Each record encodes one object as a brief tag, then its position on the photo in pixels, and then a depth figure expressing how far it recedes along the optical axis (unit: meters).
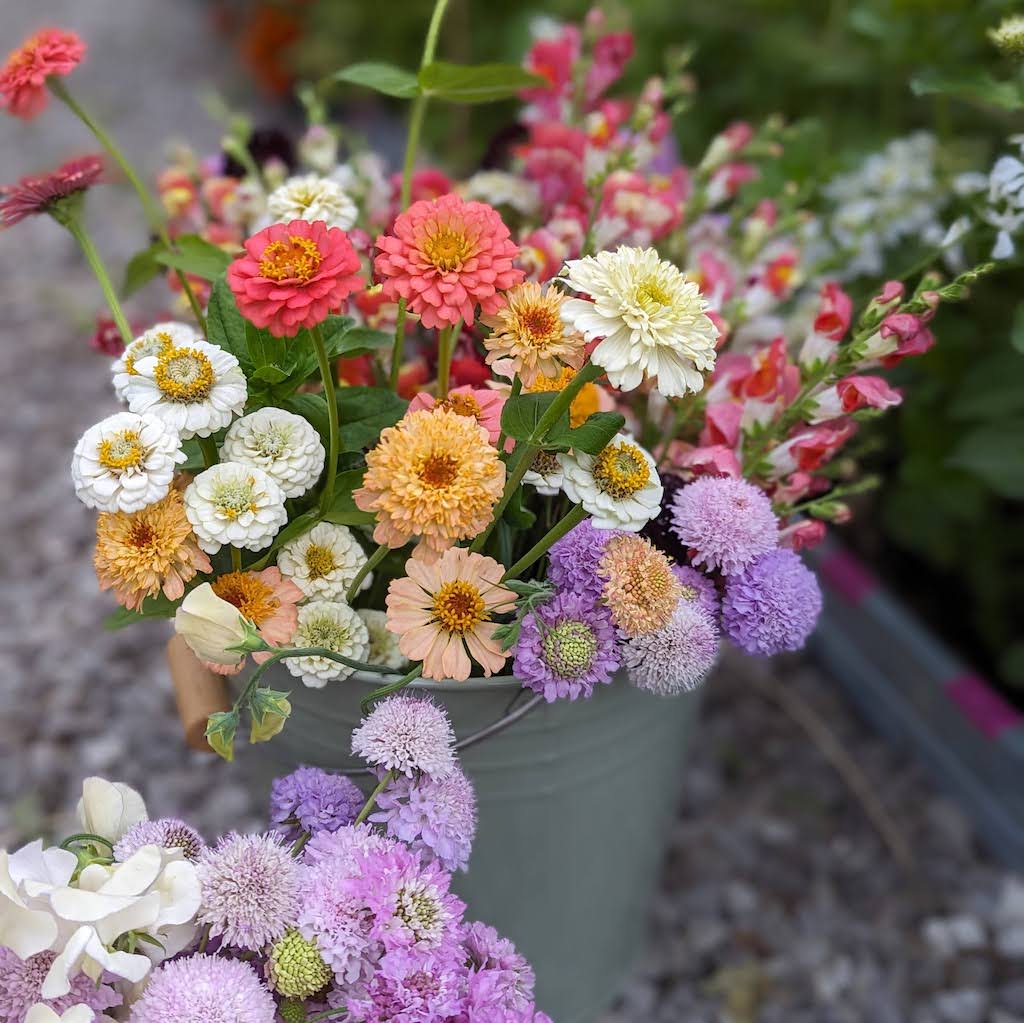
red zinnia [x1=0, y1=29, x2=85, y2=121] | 0.75
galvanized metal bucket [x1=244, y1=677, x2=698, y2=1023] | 0.80
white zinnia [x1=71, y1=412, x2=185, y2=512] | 0.65
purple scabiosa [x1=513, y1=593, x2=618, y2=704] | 0.68
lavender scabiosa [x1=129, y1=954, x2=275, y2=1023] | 0.57
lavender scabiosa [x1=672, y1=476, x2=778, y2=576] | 0.73
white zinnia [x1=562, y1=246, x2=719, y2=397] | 0.60
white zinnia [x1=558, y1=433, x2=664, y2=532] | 0.66
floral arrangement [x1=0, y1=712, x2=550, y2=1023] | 0.58
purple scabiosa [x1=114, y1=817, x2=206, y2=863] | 0.64
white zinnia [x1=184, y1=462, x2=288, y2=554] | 0.66
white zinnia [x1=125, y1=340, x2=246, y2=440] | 0.67
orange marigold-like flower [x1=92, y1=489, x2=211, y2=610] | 0.67
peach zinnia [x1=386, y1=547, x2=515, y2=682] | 0.67
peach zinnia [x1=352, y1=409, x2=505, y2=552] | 0.63
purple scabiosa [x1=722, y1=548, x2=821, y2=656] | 0.73
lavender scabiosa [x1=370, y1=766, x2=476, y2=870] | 0.66
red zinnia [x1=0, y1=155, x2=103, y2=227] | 0.74
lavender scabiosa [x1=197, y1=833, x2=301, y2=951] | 0.61
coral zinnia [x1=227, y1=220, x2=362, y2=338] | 0.61
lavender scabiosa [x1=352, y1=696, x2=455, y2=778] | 0.66
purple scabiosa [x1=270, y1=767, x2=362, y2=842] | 0.68
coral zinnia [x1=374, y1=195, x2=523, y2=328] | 0.64
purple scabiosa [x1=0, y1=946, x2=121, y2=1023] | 0.60
